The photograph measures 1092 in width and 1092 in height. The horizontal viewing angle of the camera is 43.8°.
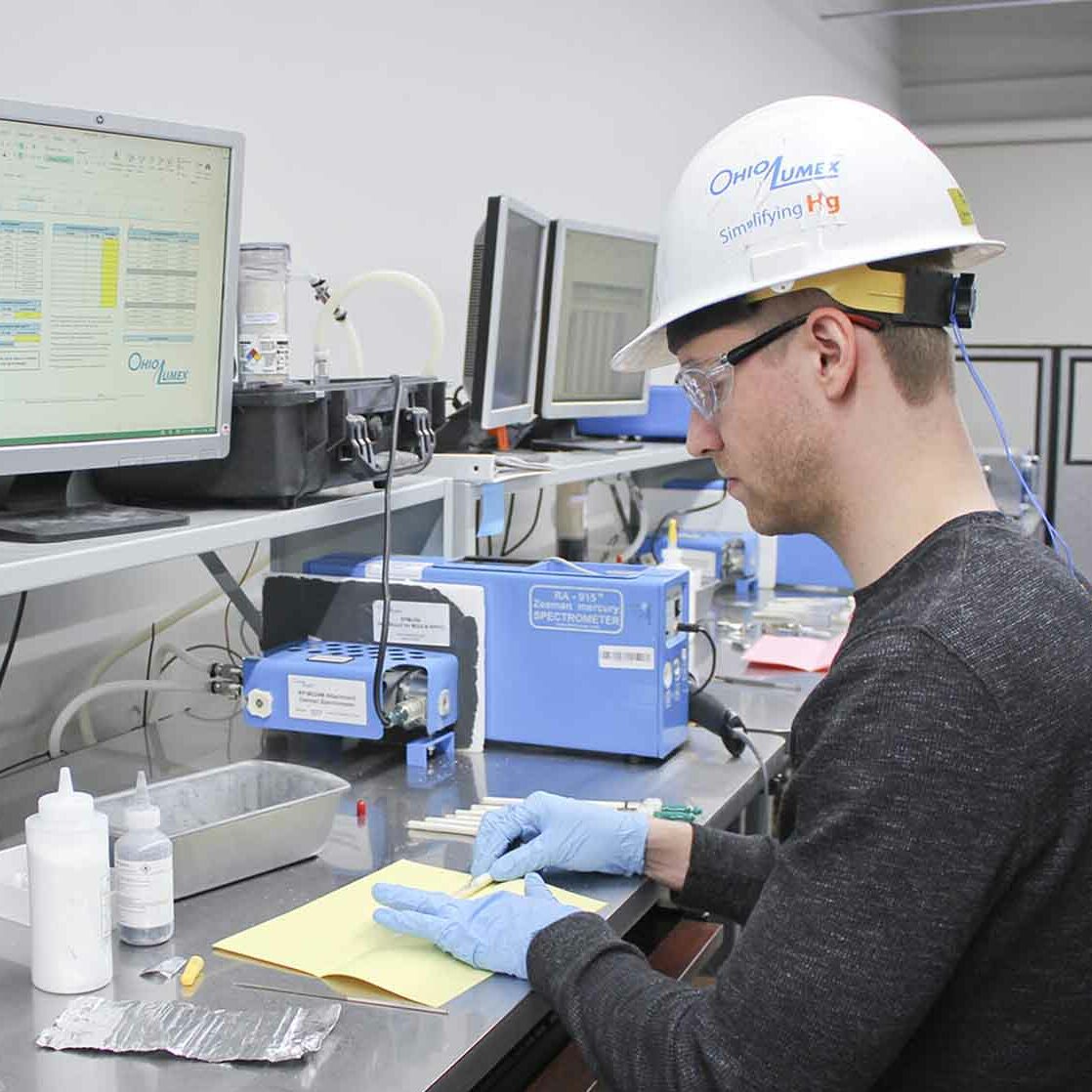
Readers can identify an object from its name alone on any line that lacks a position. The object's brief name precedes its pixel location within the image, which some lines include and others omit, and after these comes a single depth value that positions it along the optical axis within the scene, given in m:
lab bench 1.03
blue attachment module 1.74
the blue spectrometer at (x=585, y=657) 1.75
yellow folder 1.17
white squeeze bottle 1.12
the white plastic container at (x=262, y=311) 1.75
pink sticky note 2.52
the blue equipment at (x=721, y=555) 3.16
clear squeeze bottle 1.21
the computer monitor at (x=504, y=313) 2.39
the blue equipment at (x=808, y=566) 3.42
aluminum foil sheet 1.05
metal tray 1.33
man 0.94
